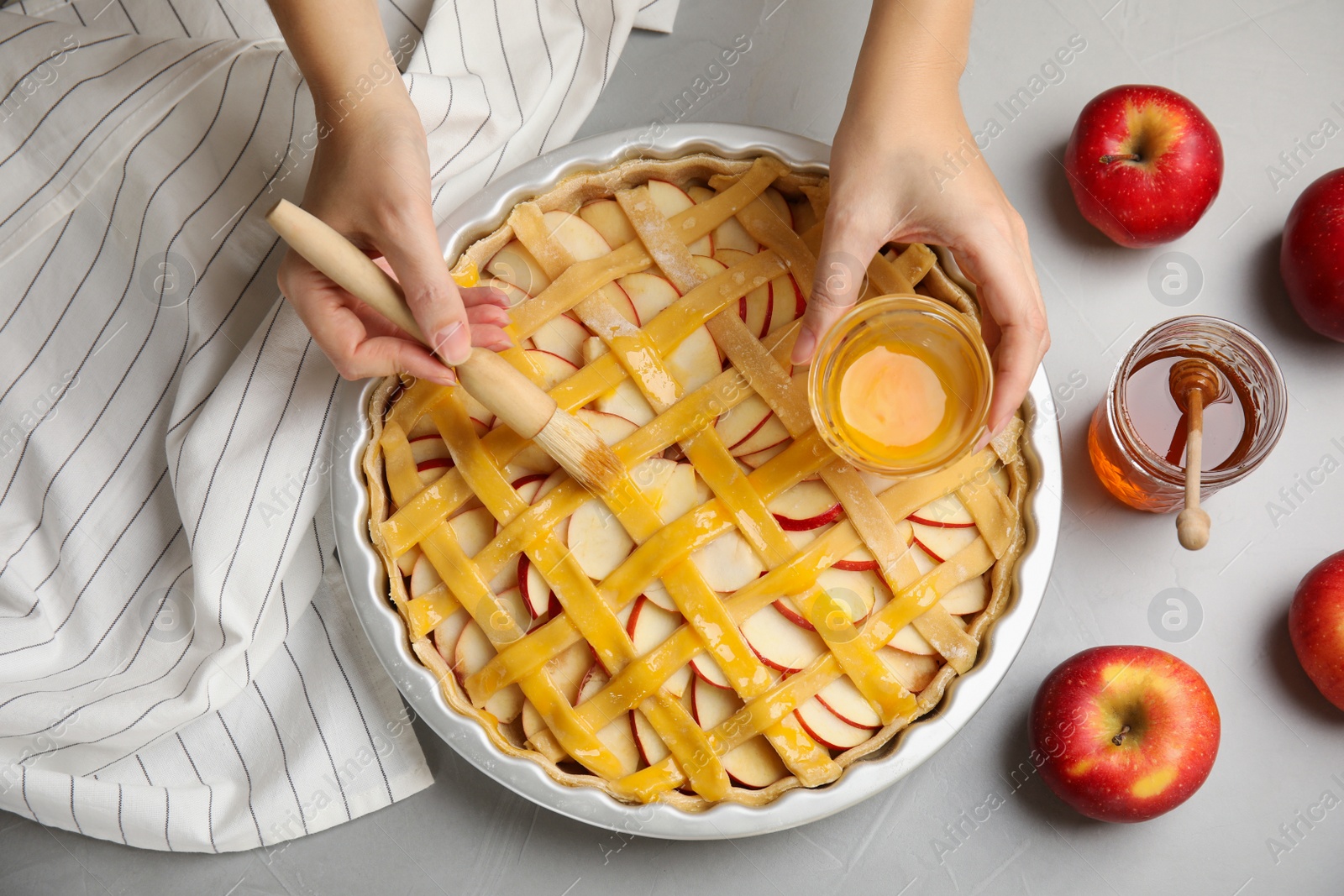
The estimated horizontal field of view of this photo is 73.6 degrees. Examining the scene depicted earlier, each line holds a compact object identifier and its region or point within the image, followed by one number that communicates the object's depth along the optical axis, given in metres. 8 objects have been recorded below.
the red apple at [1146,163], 1.11
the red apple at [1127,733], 1.04
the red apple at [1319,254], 1.09
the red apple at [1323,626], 1.07
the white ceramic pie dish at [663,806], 0.93
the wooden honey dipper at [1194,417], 0.96
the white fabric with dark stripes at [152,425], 1.09
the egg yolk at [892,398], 0.94
